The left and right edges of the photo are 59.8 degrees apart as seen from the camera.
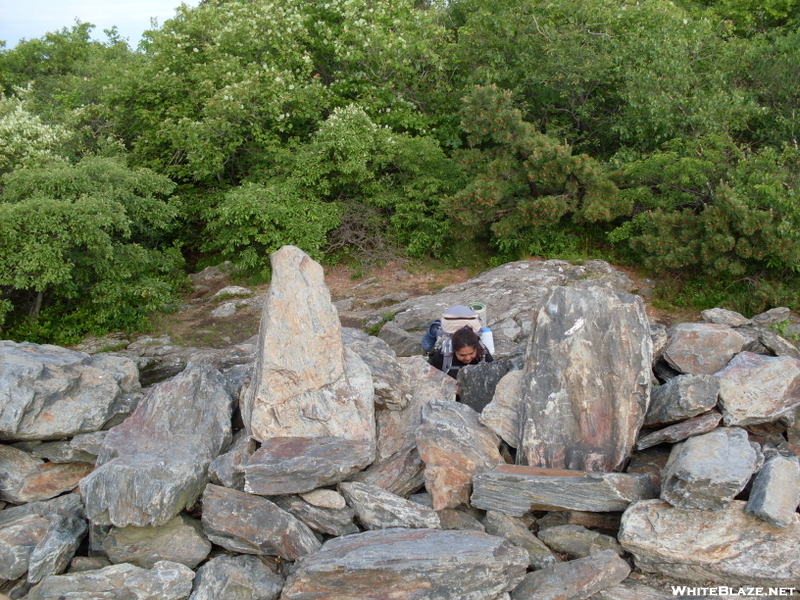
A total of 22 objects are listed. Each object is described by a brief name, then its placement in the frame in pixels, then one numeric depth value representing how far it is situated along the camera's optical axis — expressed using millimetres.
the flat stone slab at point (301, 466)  5781
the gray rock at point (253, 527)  5578
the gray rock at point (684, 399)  5871
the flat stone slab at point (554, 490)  5527
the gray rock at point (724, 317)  9000
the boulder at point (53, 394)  6957
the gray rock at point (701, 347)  7020
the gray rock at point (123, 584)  5324
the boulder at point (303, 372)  6391
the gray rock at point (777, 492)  5012
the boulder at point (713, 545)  5113
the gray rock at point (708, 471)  5078
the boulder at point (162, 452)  5789
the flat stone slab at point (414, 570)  5031
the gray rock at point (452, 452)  5895
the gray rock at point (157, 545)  5723
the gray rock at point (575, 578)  5113
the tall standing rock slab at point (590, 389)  6047
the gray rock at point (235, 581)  5345
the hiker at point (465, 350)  7672
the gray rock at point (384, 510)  5629
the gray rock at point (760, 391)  5980
